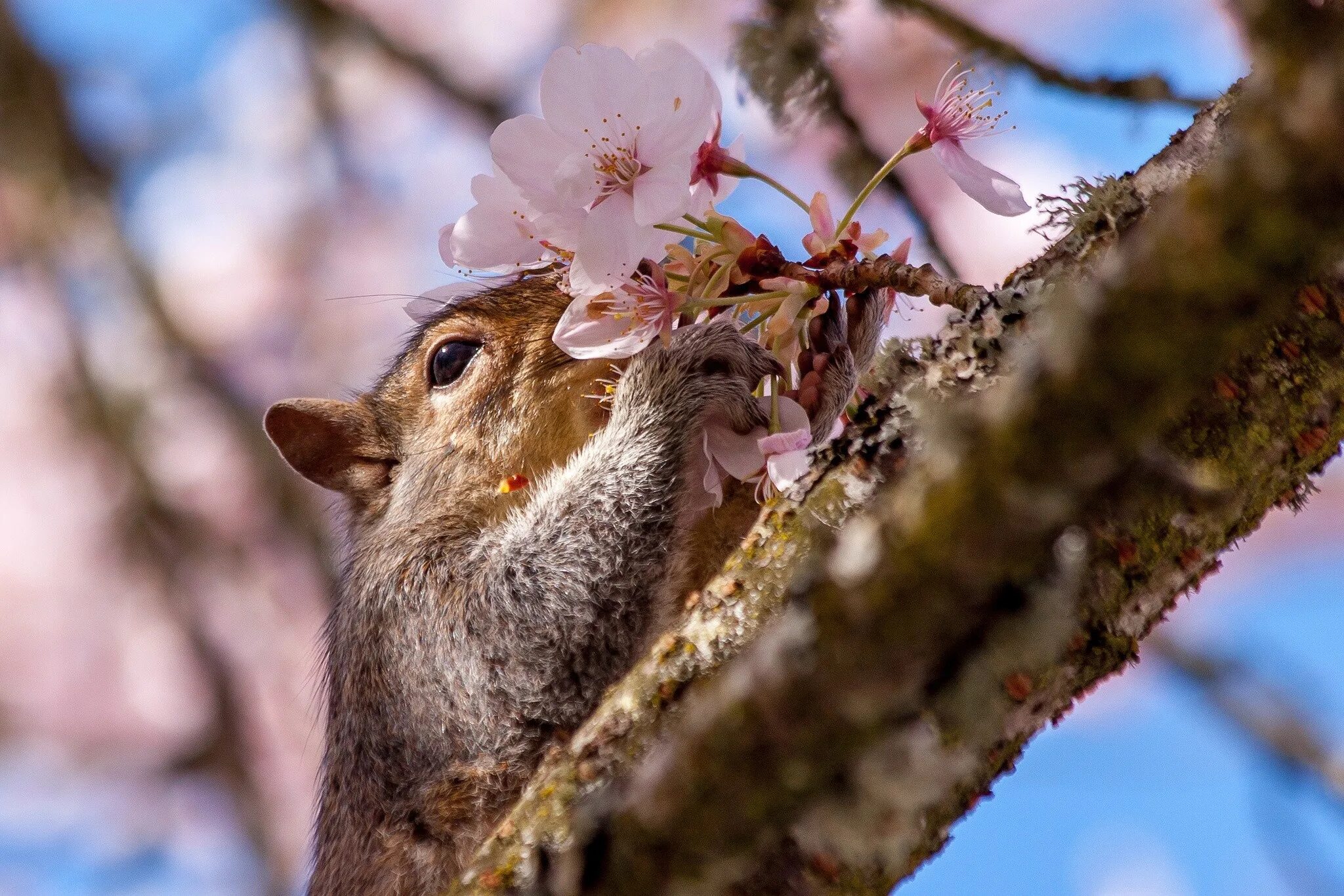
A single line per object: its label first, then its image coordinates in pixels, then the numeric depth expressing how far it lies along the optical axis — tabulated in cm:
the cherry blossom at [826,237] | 410
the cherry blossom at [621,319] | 416
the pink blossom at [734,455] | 445
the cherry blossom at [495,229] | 449
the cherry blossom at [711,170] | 422
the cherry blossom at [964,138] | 414
